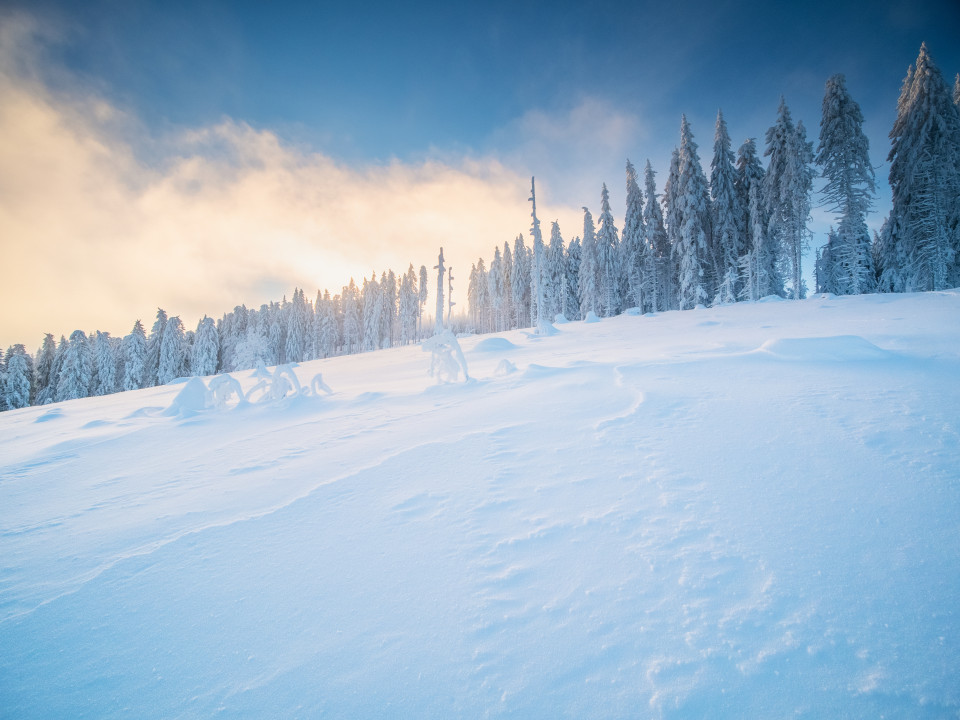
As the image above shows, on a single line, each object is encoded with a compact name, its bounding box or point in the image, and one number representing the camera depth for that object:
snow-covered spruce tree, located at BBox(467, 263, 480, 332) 63.09
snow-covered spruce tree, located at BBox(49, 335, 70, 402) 43.89
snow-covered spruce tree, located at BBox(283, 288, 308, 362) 59.56
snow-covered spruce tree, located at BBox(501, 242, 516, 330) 52.25
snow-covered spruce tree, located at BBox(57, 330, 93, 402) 40.22
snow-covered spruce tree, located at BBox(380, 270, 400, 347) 62.68
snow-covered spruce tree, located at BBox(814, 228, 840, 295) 27.04
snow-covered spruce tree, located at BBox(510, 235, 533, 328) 48.74
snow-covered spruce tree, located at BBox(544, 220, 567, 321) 41.91
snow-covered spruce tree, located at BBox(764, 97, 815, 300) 19.59
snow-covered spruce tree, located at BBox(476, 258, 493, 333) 59.56
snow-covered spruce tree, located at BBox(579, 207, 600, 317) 36.03
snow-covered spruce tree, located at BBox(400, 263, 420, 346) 61.62
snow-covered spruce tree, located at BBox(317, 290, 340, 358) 60.50
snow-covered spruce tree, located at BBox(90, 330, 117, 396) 43.78
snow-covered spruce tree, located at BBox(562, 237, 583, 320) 41.78
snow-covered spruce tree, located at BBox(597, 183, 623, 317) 32.75
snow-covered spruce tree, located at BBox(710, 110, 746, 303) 23.77
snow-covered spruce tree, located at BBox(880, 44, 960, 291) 16.30
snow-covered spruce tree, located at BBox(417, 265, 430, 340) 63.09
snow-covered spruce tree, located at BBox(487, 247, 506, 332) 53.34
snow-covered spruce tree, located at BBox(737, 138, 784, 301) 22.61
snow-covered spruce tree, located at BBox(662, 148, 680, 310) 25.86
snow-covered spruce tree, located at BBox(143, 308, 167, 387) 46.06
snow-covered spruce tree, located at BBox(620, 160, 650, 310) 29.25
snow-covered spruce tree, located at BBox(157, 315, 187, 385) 44.50
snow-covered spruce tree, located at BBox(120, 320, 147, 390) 43.59
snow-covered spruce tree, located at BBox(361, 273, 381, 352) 59.84
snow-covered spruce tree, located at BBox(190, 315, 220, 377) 48.81
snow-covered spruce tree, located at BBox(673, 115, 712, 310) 24.25
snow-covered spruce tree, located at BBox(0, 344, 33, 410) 37.88
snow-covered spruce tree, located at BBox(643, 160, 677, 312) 28.80
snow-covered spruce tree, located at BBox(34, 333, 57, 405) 46.27
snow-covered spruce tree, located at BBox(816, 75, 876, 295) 17.64
